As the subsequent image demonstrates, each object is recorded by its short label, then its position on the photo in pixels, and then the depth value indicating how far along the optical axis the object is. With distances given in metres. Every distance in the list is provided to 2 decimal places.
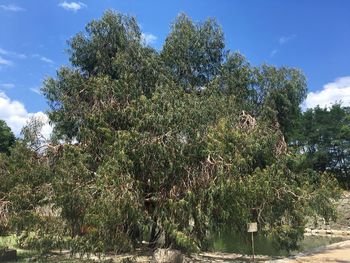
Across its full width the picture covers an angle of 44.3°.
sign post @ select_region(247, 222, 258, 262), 13.34
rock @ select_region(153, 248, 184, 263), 12.91
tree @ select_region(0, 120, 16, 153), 53.75
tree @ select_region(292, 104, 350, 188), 44.47
